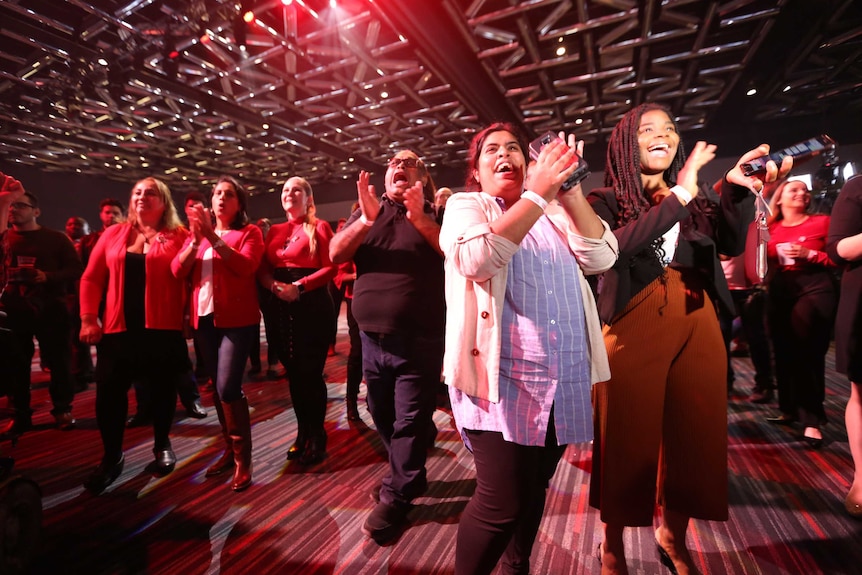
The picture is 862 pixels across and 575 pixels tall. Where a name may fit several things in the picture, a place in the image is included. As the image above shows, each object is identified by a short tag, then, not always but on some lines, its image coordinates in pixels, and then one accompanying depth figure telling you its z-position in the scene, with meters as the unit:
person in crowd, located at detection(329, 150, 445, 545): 1.79
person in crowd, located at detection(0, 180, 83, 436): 2.98
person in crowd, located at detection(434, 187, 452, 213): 2.00
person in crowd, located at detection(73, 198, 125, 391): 4.22
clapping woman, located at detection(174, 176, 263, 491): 2.12
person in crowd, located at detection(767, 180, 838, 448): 2.59
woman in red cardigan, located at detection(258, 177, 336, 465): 2.38
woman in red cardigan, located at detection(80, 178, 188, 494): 2.16
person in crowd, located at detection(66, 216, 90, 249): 5.27
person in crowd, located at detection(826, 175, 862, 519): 1.70
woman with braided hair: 1.30
